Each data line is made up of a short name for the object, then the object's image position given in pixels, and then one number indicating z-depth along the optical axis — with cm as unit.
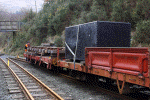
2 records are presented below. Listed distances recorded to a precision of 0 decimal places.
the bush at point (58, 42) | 2502
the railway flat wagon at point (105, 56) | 458
